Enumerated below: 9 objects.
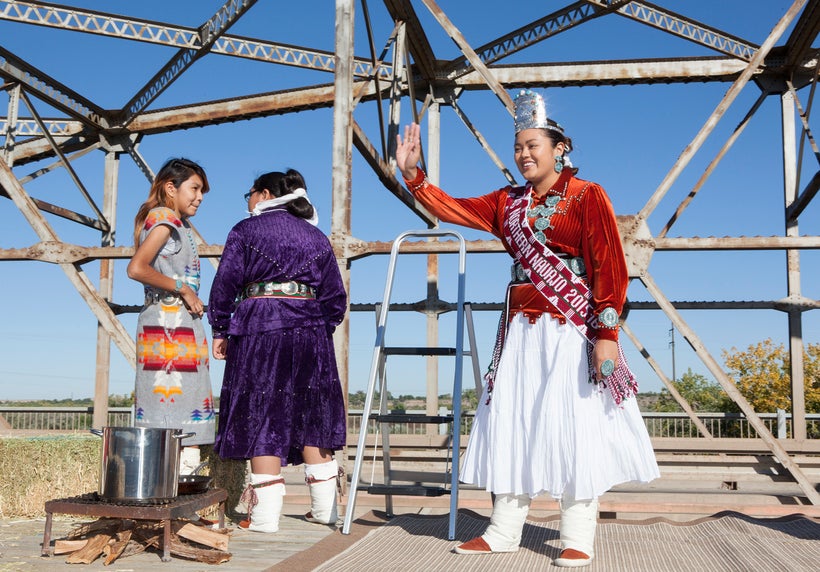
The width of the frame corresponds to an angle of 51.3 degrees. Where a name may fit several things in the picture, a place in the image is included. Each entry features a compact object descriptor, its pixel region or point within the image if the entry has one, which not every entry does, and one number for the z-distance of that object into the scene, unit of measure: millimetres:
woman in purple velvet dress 4031
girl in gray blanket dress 3998
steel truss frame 6766
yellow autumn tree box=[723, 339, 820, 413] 26844
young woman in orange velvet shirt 3424
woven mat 3332
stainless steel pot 3412
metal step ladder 3947
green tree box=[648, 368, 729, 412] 36281
